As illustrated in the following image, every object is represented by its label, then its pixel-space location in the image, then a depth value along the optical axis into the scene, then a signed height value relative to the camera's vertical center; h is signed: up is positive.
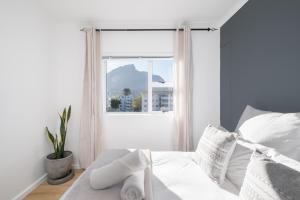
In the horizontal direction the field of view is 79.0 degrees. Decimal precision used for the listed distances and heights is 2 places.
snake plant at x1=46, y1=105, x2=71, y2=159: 2.83 -0.64
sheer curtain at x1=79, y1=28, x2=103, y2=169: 3.15 -0.08
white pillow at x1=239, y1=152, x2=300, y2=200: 0.70 -0.34
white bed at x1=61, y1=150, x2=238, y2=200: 1.20 -0.64
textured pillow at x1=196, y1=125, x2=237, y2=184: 1.40 -0.43
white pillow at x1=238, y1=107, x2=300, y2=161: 1.17 -0.23
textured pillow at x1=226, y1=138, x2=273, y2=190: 1.33 -0.46
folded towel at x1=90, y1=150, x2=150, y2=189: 1.23 -0.49
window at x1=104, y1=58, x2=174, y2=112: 3.43 +0.31
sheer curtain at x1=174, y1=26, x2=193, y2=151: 3.17 +0.18
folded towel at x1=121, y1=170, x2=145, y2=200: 1.10 -0.55
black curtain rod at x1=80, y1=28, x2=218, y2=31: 3.20 +1.26
